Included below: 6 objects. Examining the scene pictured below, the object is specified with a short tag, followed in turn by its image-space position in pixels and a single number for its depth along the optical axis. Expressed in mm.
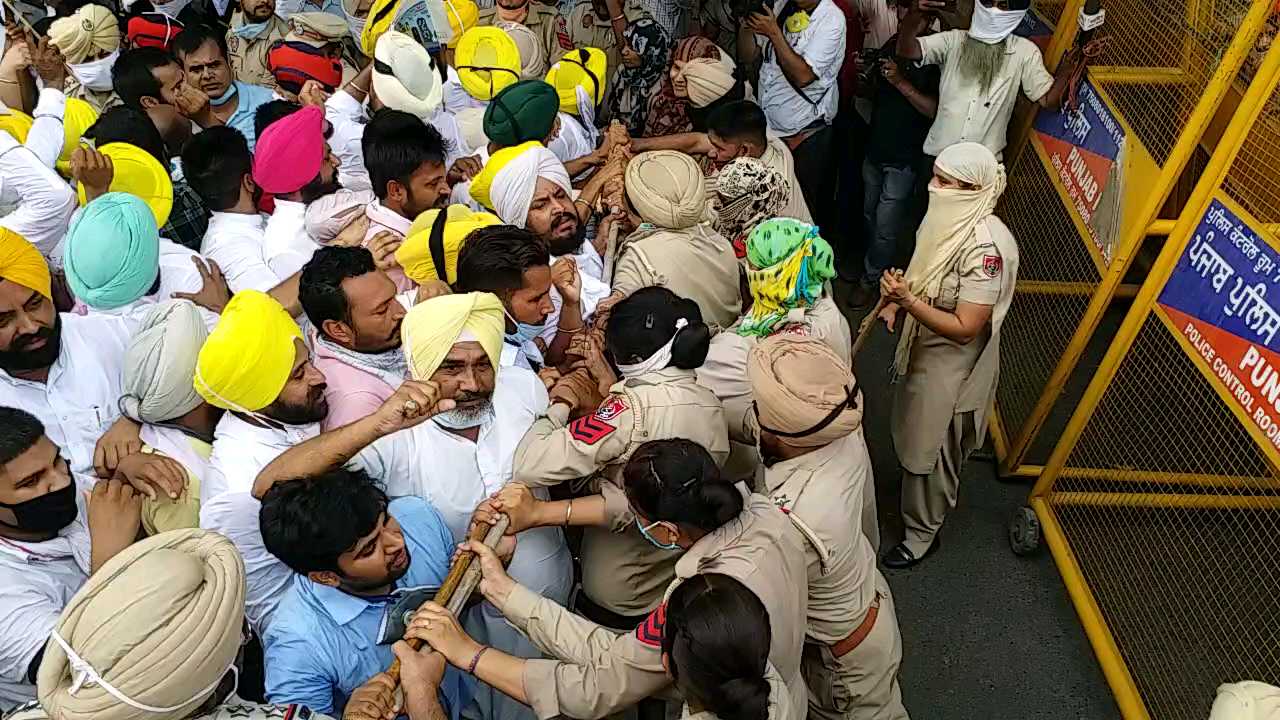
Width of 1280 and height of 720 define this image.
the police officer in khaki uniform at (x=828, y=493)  2379
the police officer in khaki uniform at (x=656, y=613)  2117
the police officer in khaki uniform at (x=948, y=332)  3469
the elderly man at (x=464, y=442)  2611
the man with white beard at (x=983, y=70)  4512
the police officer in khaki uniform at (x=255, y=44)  5680
